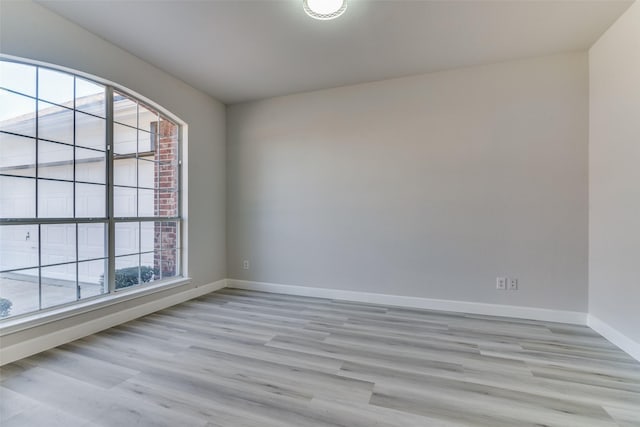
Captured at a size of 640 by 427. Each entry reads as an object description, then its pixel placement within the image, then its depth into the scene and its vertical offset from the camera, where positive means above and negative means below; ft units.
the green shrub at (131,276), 9.57 -2.24
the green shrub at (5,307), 6.97 -2.32
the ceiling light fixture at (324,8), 6.80 +4.92
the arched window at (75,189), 7.09 +0.67
